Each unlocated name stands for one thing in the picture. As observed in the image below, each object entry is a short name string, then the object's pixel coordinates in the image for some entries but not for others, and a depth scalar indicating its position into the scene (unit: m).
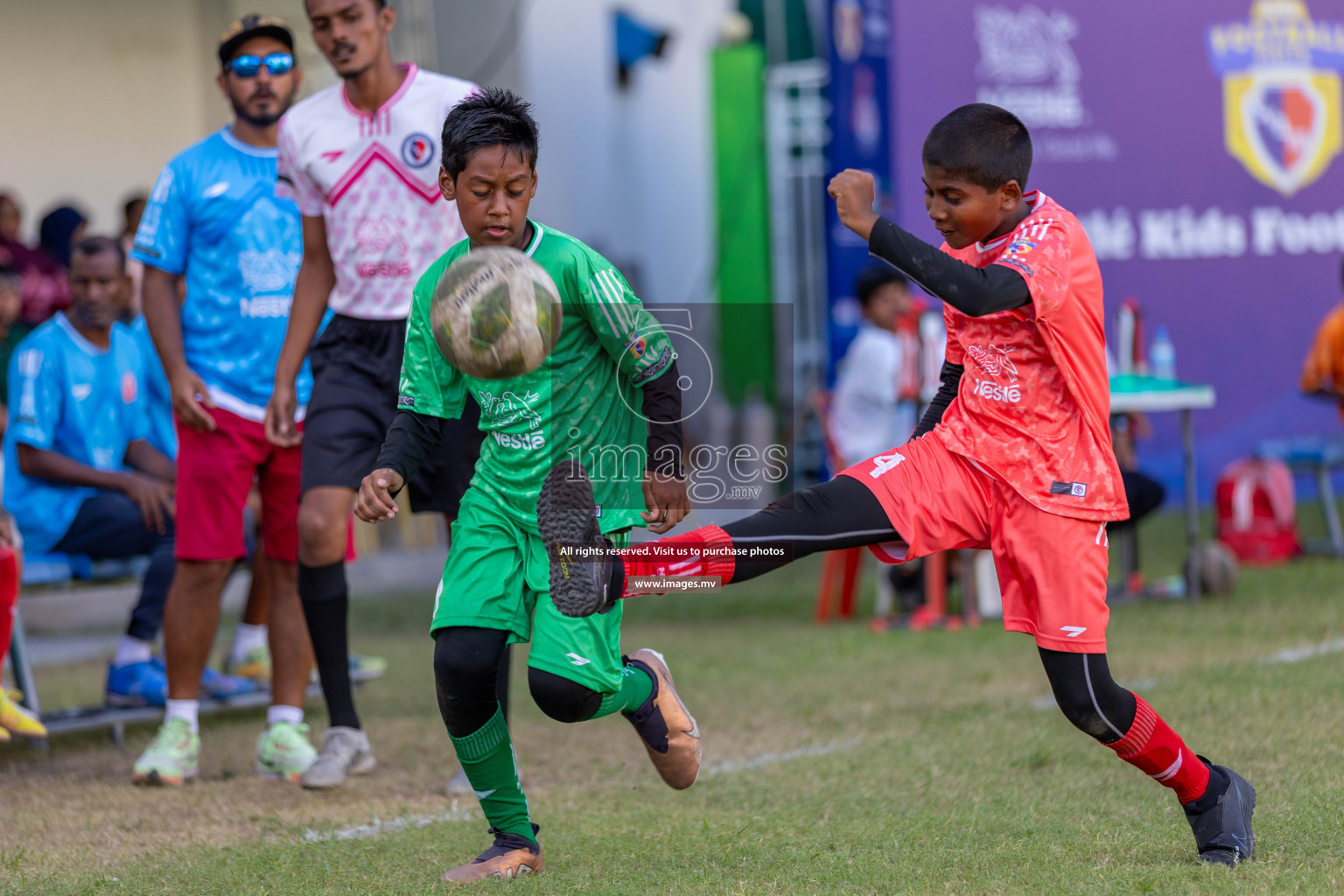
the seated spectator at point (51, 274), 19.97
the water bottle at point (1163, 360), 17.25
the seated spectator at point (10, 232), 19.83
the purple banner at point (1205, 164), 23.73
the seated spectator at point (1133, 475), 15.98
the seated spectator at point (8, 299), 14.73
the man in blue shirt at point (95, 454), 12.74
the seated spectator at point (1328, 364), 18.77
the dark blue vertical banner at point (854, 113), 24.33
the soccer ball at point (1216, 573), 16.59
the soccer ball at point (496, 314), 6.80
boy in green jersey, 7.19
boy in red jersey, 6.94
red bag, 19.42
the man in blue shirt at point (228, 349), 10.48
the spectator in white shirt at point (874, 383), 17.66
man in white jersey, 9.59
